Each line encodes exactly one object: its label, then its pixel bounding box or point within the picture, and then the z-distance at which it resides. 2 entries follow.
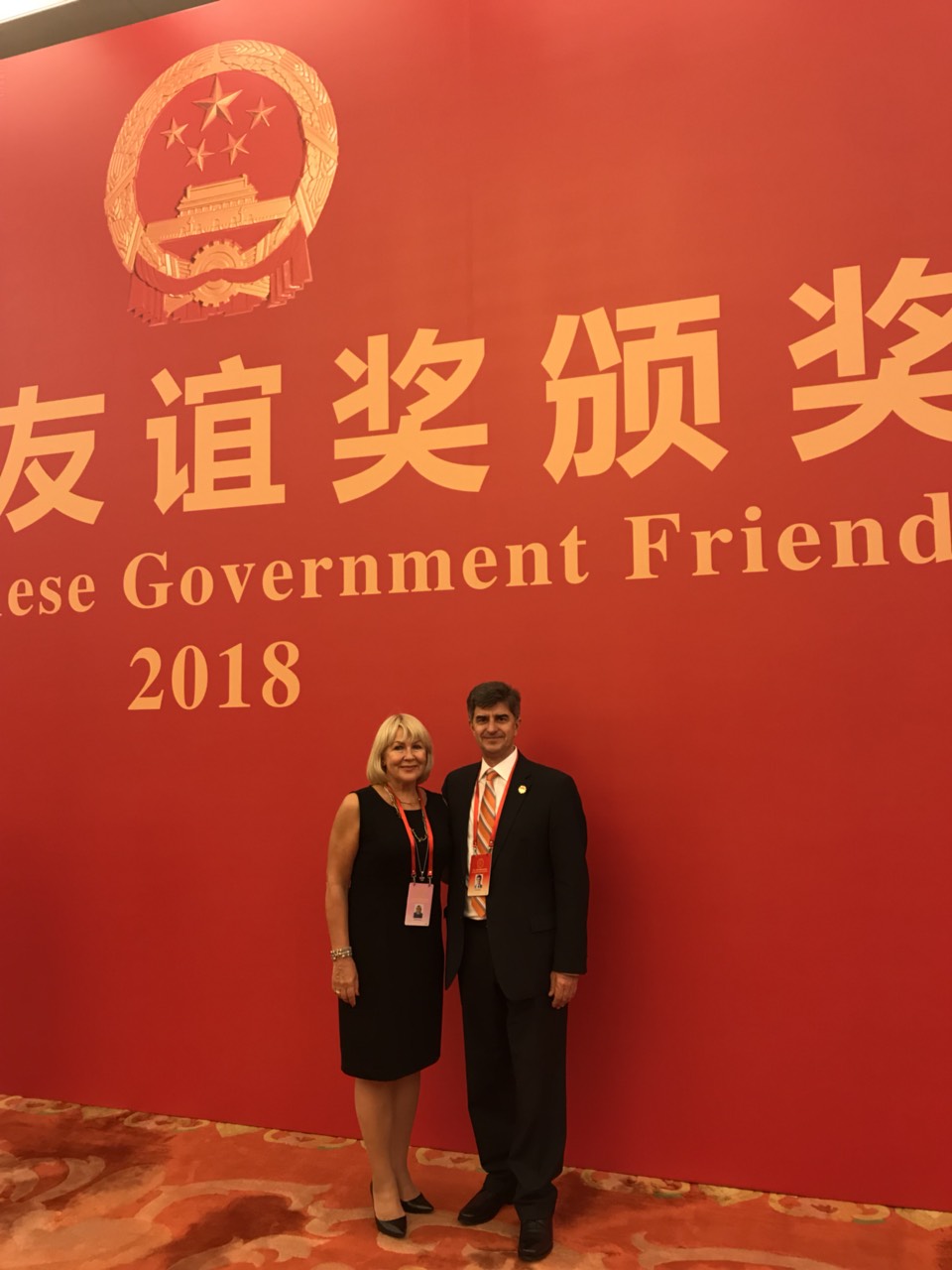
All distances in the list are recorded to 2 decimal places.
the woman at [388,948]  2.76
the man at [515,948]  2.74
